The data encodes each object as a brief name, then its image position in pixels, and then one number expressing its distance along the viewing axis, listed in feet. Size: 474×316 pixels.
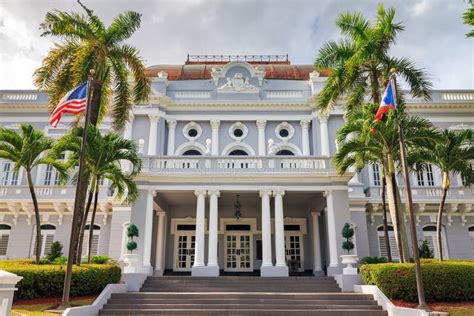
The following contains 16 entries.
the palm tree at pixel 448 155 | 52.03
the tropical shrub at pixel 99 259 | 61.72
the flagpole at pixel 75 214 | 38.29
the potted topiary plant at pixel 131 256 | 54.19
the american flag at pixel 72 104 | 42.68
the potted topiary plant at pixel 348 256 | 53.26
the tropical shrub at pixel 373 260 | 61.52
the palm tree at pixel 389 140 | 49.34
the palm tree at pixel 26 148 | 50.49
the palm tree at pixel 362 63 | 53.01
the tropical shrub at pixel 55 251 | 67.62
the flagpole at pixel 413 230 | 39.50
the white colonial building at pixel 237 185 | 62.08
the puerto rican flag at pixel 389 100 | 43.09
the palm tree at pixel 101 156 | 50.34
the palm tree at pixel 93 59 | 52.39
